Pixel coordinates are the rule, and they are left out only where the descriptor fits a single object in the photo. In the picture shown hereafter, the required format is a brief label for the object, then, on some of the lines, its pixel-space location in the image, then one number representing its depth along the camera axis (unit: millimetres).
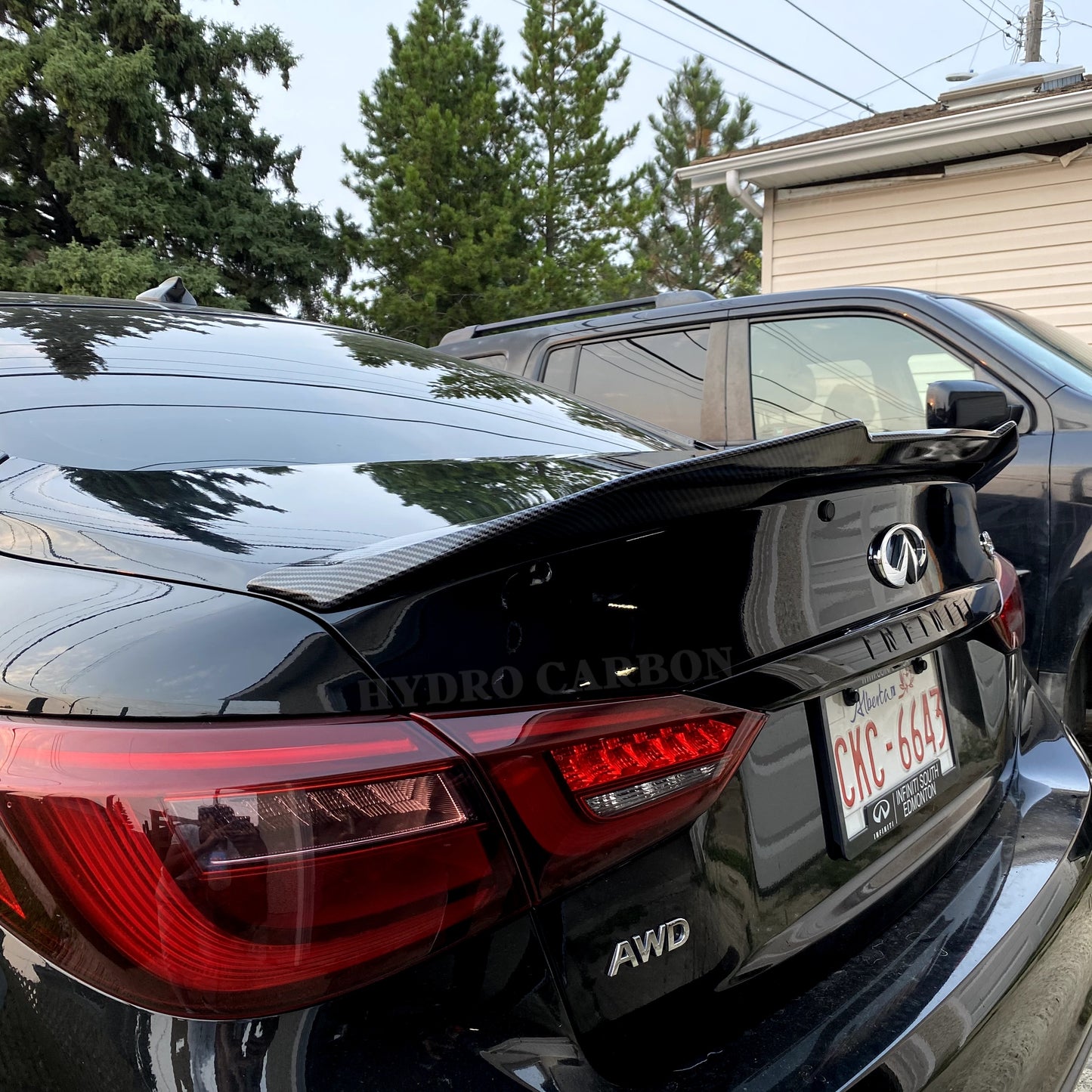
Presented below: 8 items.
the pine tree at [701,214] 31031
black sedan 823
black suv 3062
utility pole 16875
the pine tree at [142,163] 20875
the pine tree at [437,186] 22406
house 7926
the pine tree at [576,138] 23688
